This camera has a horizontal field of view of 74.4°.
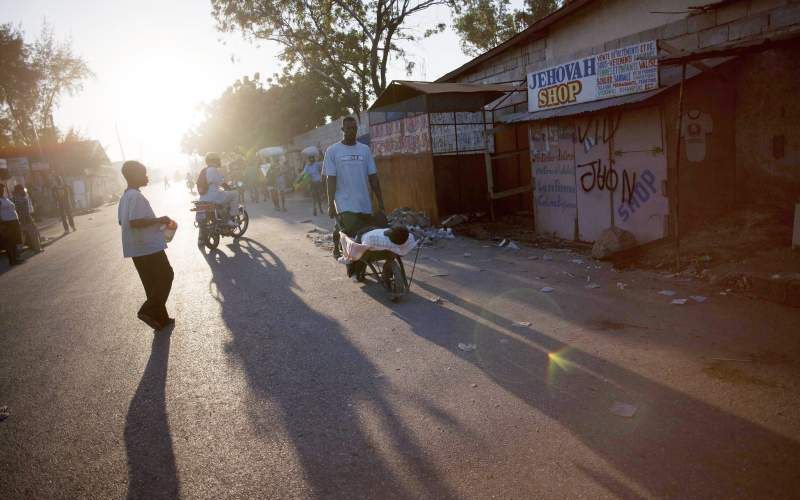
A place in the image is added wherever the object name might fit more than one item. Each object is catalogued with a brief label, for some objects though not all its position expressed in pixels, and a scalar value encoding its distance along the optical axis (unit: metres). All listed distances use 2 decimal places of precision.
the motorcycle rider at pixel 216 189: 11.46
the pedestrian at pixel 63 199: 18.88
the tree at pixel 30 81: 34.31
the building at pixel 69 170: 31.22
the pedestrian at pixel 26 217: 14.06
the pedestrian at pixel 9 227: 12.21
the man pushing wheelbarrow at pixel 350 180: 6.78
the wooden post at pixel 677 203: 6.14
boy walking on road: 5.73
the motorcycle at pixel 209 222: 11.18
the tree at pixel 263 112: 37.00
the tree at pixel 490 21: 25.34
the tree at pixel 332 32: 24.94
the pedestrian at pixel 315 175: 17.03
